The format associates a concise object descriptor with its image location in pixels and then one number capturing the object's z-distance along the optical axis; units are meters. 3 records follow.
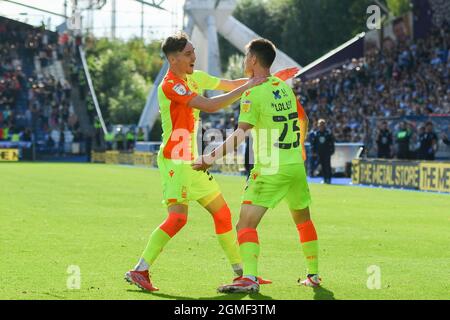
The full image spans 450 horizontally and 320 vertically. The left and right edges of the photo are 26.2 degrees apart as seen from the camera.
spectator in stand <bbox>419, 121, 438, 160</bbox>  30.58
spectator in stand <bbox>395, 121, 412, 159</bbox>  31.58
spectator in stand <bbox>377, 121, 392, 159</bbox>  33.09
